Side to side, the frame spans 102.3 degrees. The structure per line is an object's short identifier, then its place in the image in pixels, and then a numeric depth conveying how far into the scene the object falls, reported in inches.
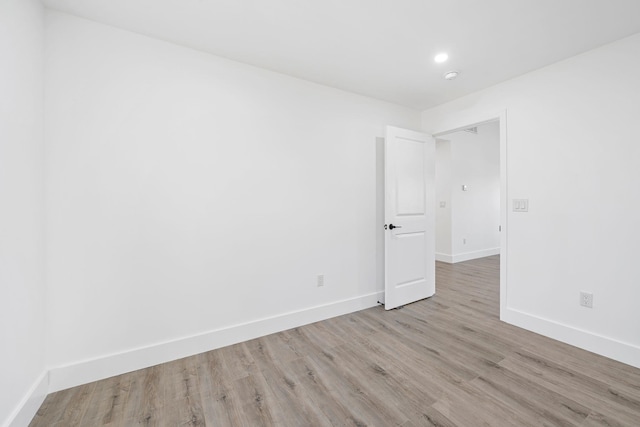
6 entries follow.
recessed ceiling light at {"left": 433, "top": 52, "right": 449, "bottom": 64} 89.0
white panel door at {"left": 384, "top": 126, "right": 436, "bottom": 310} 118.4
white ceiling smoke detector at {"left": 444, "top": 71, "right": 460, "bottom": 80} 100.9
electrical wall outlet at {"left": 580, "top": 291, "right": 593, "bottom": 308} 86.6
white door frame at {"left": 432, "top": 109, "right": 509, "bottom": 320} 107.4
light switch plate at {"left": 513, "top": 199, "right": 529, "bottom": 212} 101.6
